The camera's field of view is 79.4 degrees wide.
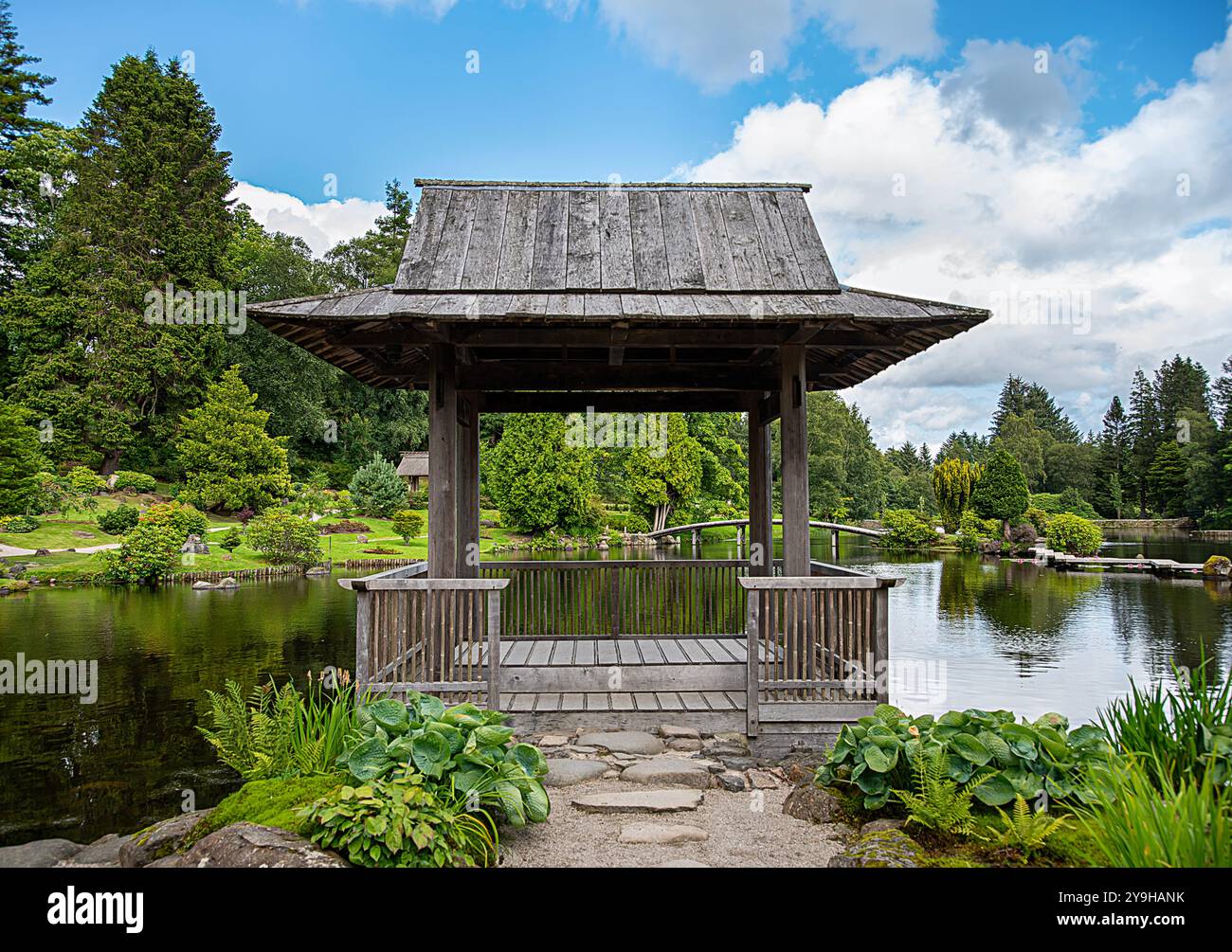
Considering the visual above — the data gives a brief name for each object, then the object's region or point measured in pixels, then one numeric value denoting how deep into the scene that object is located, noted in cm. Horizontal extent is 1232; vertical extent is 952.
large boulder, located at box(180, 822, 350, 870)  304
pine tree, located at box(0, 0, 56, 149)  3031
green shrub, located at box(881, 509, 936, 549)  3086
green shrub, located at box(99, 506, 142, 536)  2150
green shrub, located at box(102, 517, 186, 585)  1811
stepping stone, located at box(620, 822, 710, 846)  389
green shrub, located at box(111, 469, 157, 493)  2644
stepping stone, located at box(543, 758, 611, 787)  480
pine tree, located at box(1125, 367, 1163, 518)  4831
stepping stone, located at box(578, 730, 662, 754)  531
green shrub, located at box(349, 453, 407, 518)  2944
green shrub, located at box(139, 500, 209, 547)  1997
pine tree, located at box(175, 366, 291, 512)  2572
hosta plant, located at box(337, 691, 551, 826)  358
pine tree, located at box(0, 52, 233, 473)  2778
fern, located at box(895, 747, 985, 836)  345
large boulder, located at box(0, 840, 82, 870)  427
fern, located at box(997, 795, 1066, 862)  316
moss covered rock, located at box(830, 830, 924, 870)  323
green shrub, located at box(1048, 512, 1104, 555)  2555
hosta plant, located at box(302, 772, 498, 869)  312
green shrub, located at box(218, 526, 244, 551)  2142
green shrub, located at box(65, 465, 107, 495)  2317
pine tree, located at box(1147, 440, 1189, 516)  4422
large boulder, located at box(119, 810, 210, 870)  386
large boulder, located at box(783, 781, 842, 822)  406
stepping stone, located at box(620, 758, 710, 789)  481
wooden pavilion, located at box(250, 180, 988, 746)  551
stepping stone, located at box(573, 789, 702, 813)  433
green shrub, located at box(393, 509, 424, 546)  2583
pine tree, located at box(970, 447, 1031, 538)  2983
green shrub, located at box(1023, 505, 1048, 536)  3130
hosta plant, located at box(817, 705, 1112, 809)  352
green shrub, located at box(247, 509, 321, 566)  2102
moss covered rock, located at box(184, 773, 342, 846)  356
